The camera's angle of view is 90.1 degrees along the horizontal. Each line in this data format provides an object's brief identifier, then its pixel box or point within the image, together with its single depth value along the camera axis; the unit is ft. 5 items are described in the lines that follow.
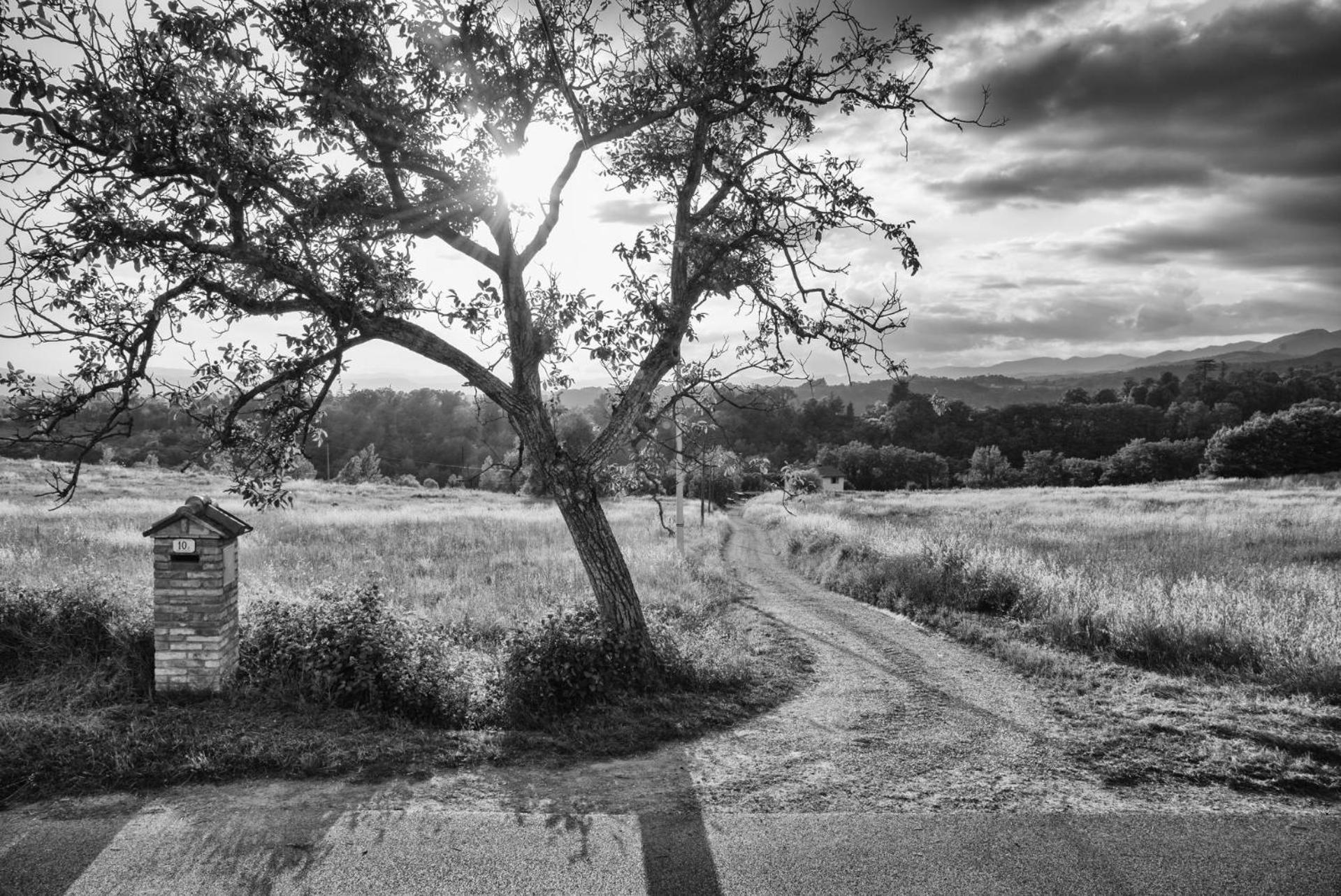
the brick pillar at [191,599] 21.76
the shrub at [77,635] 23.36
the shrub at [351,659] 21.80
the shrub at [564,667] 22.35
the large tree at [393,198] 19.95
